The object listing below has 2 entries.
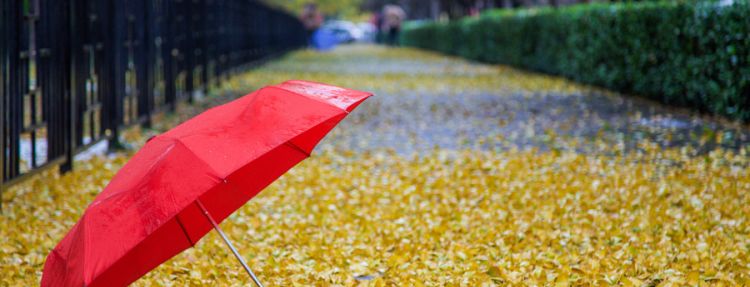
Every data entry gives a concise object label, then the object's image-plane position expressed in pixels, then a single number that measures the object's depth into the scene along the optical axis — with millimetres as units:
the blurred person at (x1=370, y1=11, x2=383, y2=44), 70562
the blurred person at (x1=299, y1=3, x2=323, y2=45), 56219
